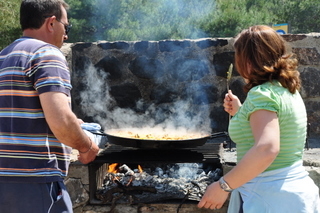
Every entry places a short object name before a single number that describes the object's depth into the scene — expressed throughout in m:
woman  2.01
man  2.22
